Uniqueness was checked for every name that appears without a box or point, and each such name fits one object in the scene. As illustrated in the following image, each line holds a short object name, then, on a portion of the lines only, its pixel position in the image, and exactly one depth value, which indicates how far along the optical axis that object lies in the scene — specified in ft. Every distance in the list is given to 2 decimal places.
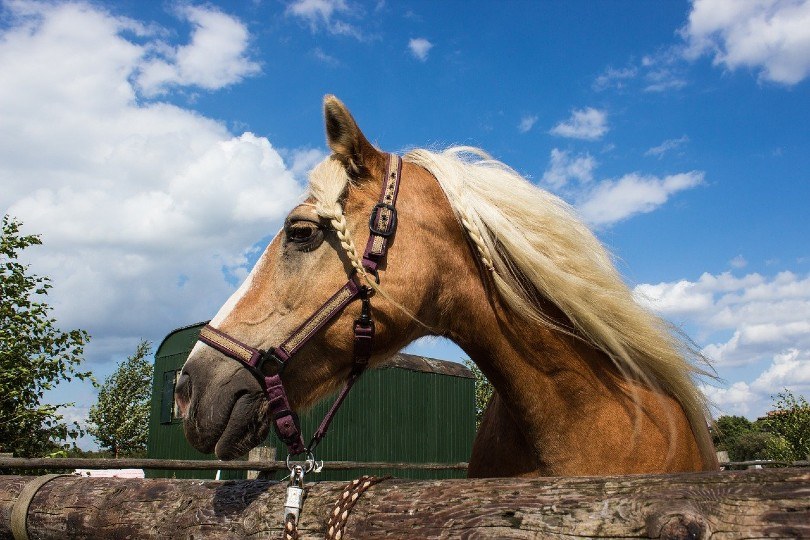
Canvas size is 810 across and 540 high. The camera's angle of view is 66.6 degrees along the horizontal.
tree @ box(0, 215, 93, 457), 24.85
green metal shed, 42.47
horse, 7.57
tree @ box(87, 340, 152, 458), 83.30
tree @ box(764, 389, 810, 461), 54.54
